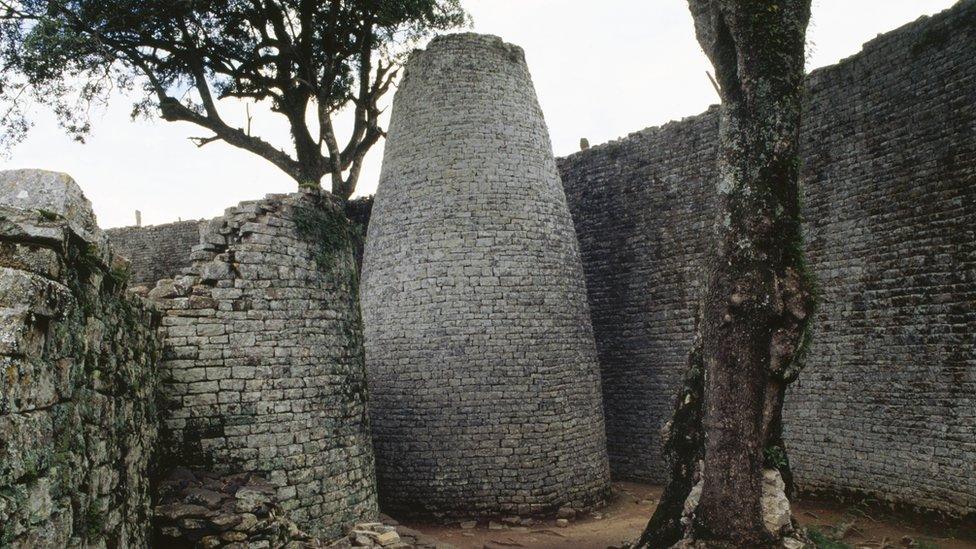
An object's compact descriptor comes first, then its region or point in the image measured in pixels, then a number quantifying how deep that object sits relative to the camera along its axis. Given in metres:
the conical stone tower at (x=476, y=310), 10.09
